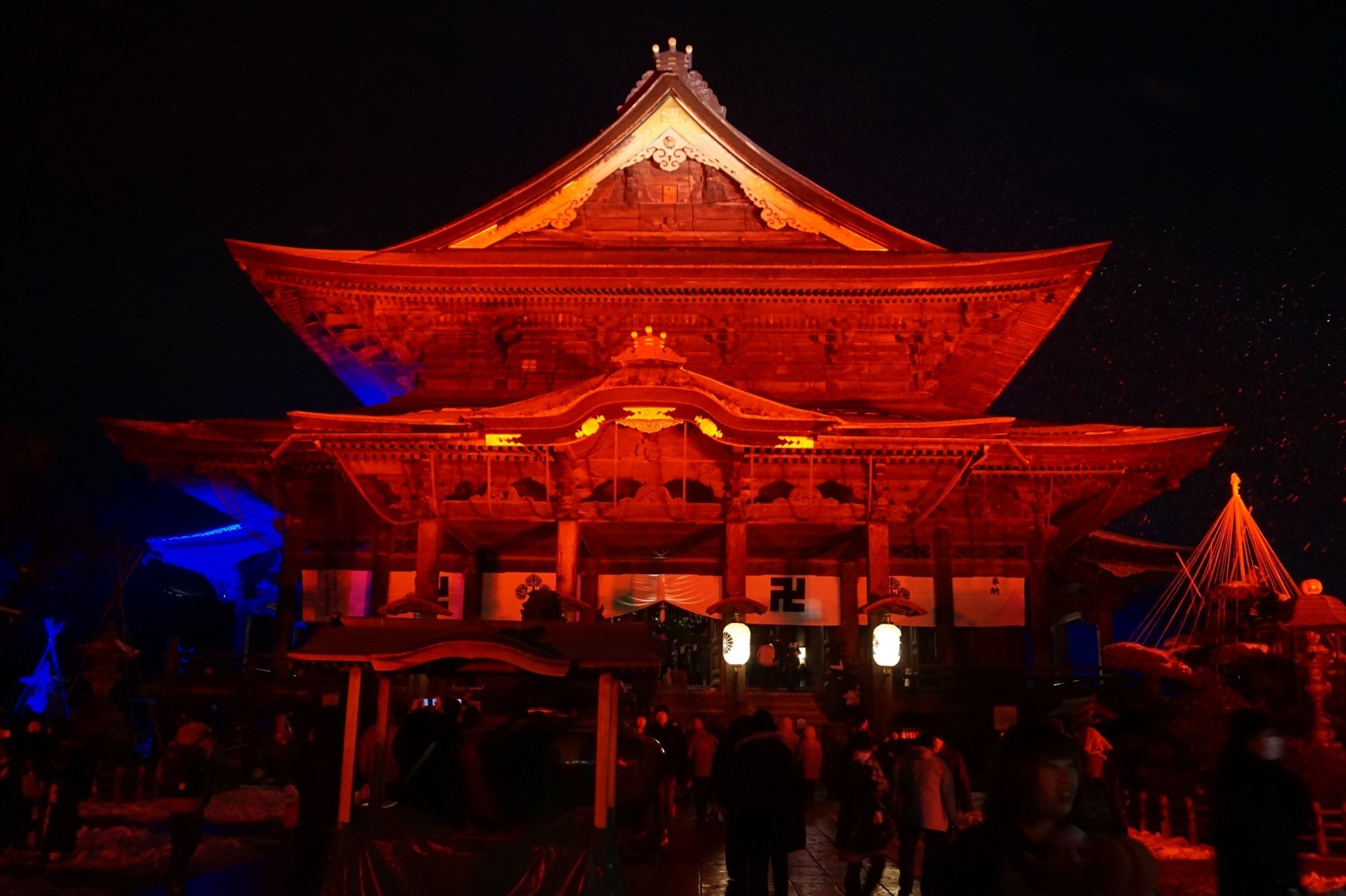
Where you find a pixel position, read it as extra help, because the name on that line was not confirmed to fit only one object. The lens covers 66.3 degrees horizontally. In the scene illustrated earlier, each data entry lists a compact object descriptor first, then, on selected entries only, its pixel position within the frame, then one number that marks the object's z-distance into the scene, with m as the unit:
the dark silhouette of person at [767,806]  7.72
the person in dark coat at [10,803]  11.05
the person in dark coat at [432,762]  7.74
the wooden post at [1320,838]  11.85
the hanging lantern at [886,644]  17.03
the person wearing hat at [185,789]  9.20
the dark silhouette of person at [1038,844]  3.00
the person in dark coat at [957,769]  9.83
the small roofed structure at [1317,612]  13.59
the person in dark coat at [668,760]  12.09
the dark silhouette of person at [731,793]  7.95
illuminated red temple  18.28
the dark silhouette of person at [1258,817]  5.09
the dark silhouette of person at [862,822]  8.56
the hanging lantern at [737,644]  17.33
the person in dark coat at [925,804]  8.54
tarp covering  7.26
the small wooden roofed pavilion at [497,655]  7.90
